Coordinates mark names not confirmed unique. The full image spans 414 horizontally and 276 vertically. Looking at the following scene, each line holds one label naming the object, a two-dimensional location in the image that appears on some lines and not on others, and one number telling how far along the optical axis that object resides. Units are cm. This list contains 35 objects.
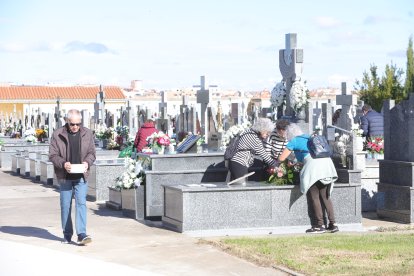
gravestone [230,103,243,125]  3510
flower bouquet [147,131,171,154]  1681
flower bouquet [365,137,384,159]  1789
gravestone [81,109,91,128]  3797
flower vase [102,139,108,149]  2870
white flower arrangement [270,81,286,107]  1950
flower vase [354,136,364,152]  1612
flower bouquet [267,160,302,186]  1354
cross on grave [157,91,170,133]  2469
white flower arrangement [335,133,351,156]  1428
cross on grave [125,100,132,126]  3334
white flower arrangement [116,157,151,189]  1523
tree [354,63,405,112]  5731
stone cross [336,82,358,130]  1864
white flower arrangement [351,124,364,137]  1823
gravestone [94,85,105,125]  4330
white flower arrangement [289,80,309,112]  1894
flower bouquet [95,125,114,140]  2962
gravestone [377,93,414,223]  1483
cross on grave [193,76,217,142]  2291
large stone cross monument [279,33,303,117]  1861
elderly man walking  1198
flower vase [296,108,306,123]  1872
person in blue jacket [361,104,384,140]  1986
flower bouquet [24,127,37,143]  3306
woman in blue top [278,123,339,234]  1300
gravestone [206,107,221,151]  1881
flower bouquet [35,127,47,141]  3472
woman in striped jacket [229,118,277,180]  1395
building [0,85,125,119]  9362
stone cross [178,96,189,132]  2998
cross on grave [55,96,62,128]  3744
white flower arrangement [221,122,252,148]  1805
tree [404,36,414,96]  5669
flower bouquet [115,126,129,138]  2787
